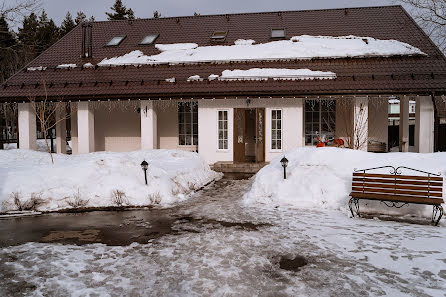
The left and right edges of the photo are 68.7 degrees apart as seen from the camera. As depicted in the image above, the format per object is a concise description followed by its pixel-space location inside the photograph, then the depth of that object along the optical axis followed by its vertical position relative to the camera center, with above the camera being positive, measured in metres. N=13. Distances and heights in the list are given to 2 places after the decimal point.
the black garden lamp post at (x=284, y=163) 7.40 -0.71
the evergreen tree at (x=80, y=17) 37.06 +13.35
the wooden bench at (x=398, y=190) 5.69 -1.08
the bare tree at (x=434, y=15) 13.92 +4.96
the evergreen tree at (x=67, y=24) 35.93 +12.17
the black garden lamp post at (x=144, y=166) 7.58 -0.78
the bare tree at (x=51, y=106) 13.37 +1.17
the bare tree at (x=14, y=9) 12.09 +4.58
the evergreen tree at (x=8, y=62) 29.18 +6.57
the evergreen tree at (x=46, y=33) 32.62 +10.32
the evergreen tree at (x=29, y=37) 29.64 +9.41
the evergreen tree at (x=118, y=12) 35.50 +13.22
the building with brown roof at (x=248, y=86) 12.29 +1.81
